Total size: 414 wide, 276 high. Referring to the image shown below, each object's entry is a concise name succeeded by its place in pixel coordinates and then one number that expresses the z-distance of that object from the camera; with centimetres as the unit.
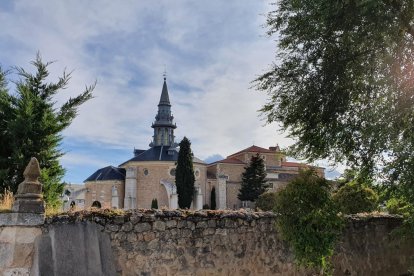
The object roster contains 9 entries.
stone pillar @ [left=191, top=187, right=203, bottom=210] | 5703
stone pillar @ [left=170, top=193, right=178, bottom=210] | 5308
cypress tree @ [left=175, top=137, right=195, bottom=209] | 4881
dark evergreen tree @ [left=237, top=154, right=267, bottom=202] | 5647
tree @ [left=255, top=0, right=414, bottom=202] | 750
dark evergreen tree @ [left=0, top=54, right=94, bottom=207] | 1074
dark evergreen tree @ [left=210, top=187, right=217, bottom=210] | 6047
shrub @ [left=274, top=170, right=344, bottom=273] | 788
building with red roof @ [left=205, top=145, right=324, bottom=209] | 6109
